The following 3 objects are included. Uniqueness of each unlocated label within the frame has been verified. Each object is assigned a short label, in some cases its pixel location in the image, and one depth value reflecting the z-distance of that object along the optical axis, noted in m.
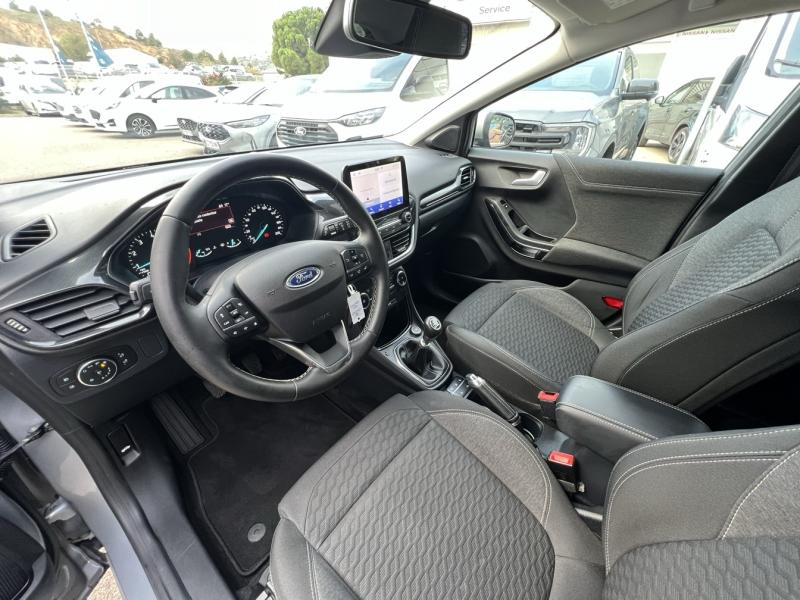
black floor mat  1.32
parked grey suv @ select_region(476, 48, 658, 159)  1.98
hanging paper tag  1.08
